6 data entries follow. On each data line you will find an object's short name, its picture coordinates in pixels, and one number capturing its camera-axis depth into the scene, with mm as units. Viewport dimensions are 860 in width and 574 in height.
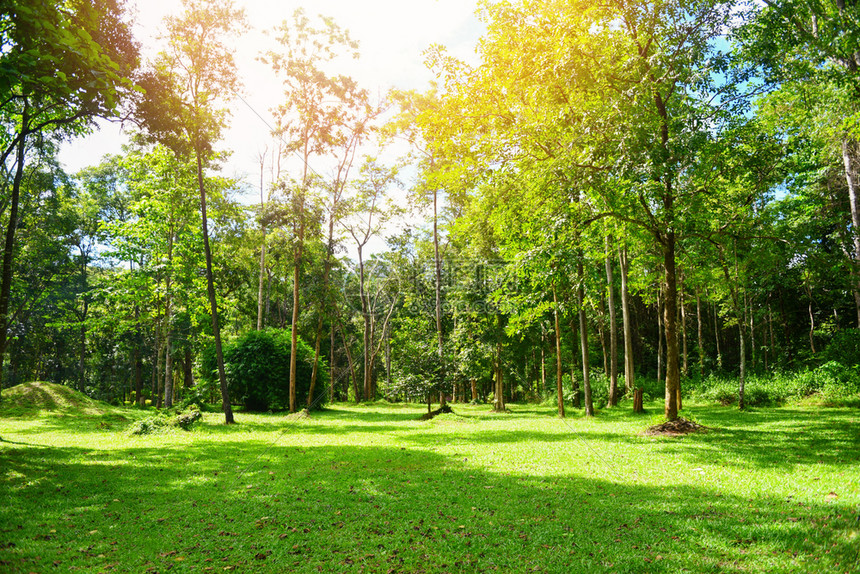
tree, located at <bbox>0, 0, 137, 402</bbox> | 5180
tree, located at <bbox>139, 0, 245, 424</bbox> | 15359
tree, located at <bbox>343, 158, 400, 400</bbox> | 28922
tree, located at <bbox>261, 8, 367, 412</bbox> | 19686
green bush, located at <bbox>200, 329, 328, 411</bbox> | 23422
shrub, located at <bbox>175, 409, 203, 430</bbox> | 14750
